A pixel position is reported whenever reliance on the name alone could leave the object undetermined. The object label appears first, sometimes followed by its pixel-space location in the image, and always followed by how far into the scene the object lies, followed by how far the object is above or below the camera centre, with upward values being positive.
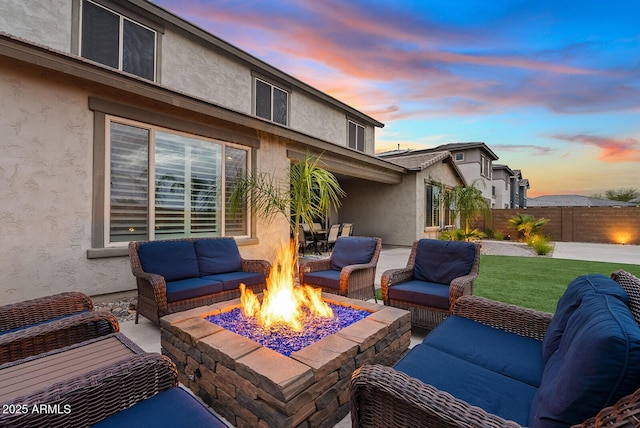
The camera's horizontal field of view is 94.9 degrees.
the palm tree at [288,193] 5.00 +0.50
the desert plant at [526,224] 12.74 -0.17
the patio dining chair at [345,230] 9.32 -0.34
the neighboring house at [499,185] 24.59 +2.98
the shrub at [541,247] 9.19 -0.86
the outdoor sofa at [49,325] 1.78 -0.74
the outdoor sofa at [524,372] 0.87 -0.71
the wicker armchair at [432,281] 3.01 -0.67
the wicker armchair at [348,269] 3.78 -0.70
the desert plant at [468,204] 11.17 +0.61
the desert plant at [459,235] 10.51 -0.55
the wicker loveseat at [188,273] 3.19 -0.71
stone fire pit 1.56 -0.92
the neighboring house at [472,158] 19.86 +4.30
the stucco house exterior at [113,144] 3.48 +1.19
